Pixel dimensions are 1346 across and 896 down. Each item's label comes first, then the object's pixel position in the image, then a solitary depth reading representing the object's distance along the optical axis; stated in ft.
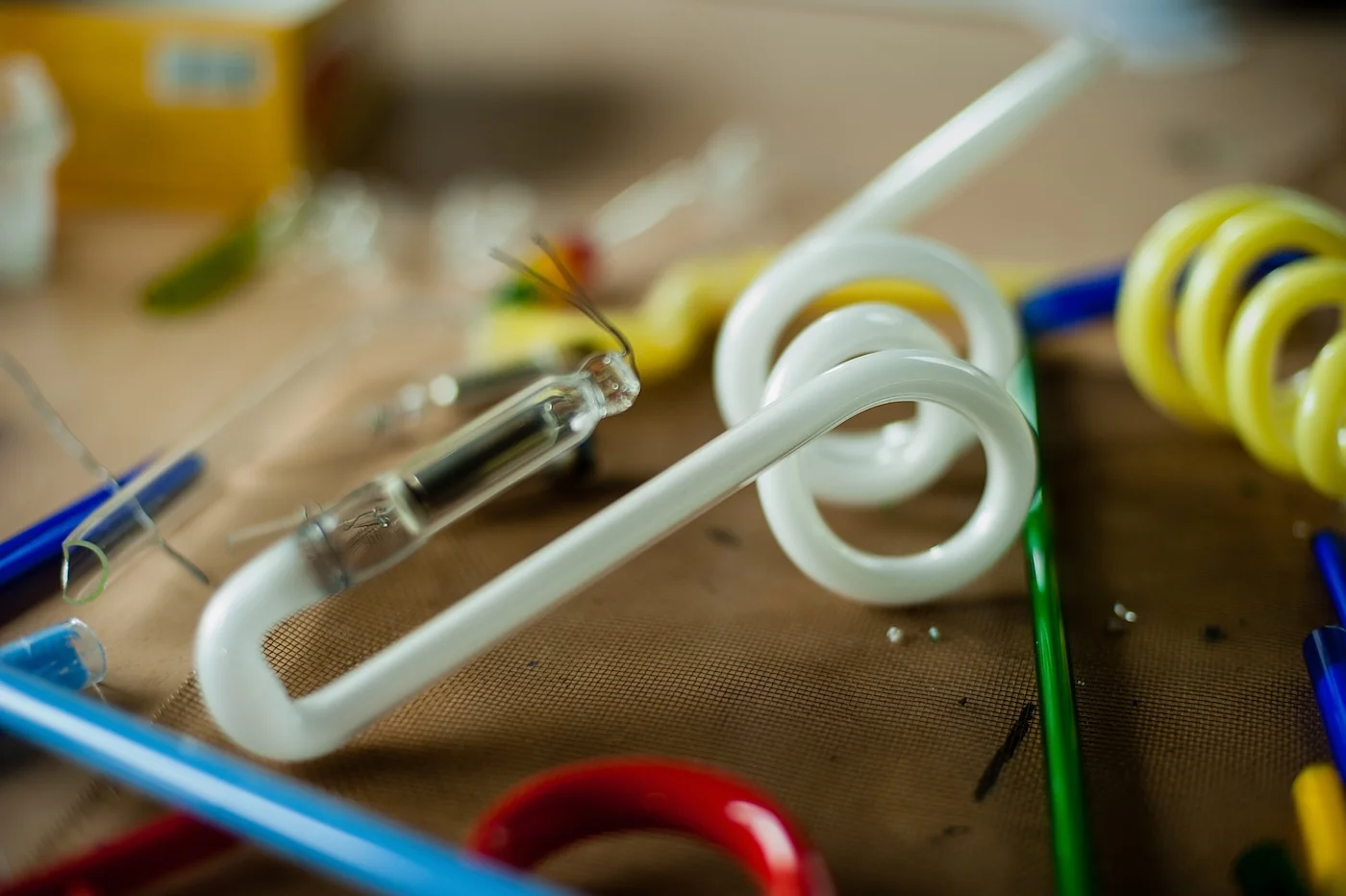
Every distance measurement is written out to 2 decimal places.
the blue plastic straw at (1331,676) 1.31
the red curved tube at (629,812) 1.11
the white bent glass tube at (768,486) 1.24
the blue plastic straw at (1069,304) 2.13
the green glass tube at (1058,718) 1.16
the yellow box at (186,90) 2.51
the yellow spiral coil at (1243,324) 1.55
